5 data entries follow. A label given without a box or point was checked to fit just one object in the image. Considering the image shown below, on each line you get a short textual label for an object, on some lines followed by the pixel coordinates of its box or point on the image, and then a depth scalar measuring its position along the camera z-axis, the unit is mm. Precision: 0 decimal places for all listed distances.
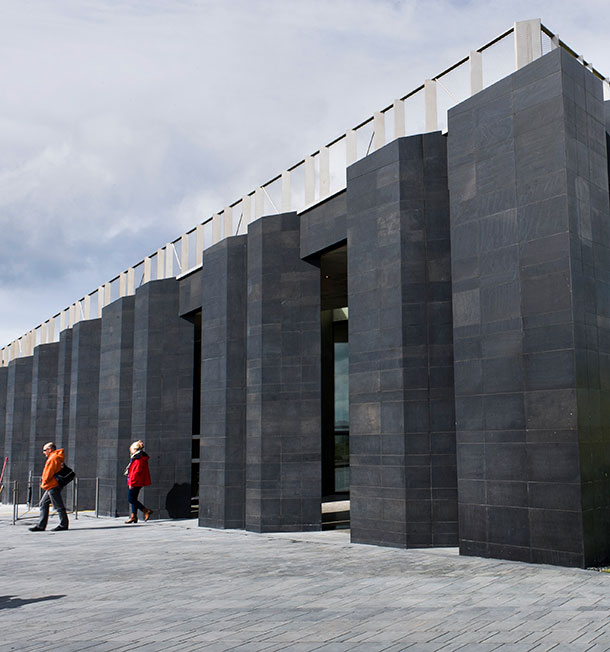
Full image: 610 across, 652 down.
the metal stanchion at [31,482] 34394
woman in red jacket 20094
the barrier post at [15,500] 20517
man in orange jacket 17766
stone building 11484
